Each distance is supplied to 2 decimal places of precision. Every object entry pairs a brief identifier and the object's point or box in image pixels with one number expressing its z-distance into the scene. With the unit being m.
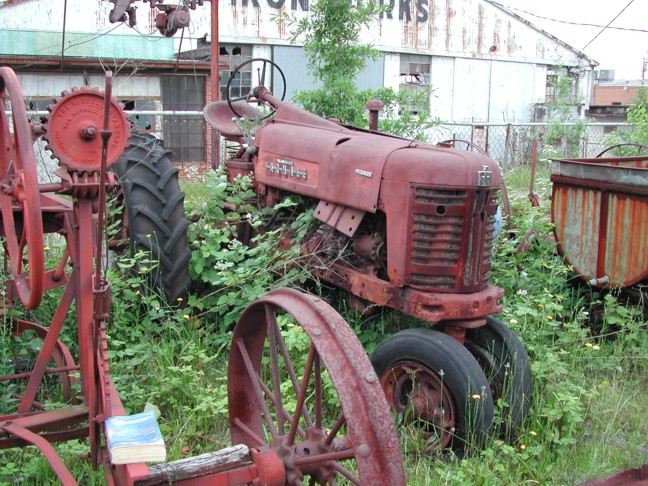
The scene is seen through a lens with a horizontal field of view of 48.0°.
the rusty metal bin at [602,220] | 4.93
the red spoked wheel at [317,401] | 2.18
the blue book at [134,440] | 2.12
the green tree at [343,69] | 6.73
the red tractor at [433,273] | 3.51
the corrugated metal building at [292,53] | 15.55
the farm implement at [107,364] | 2.21
